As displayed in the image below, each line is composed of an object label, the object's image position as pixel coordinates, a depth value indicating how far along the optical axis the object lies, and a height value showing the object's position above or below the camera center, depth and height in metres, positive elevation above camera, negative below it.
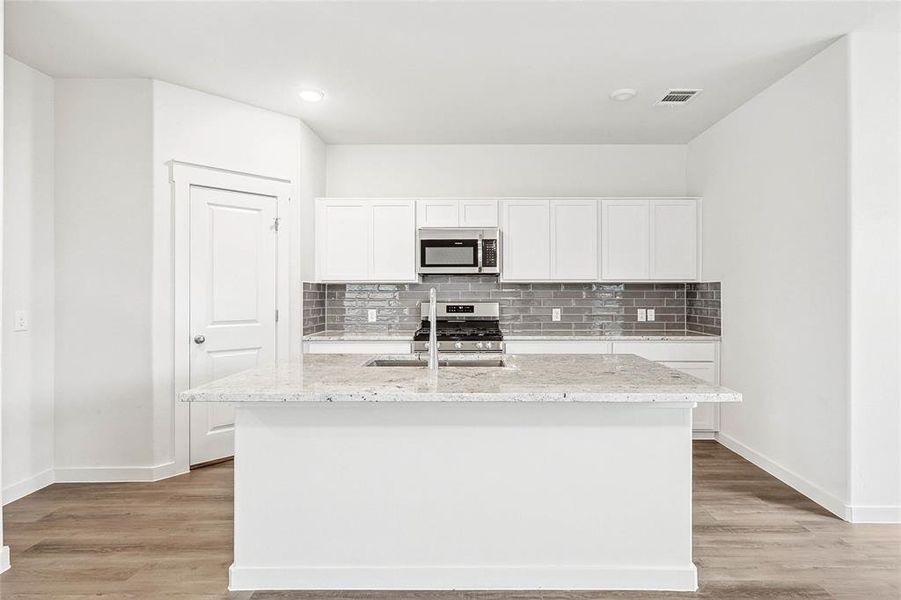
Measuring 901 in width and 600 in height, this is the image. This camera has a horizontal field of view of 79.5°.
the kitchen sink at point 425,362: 2.80 -0.34
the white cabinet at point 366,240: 4.95 +0.53
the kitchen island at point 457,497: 2.28 -0.84
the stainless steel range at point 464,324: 4.71 -0.25
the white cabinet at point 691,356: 4.64 -0.50
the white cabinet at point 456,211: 4.96 +0.80
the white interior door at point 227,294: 3.95 +0.02
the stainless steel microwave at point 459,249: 4.89 +0.44
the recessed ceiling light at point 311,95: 3.91 +1.48
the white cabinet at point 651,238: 4.95 +0.55
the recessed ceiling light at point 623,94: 3.87 +1.48
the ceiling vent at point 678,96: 3.92 +1.50
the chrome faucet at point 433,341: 2.62 -0.21
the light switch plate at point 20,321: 3.42 -0.16
